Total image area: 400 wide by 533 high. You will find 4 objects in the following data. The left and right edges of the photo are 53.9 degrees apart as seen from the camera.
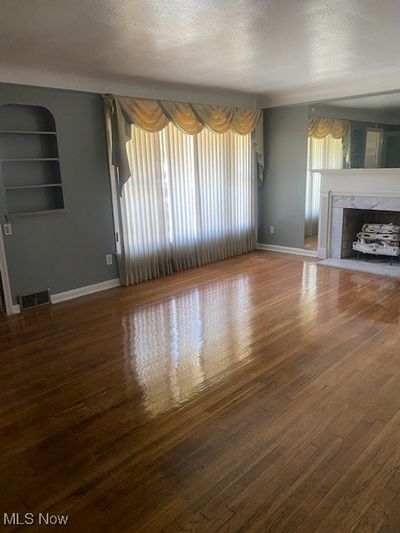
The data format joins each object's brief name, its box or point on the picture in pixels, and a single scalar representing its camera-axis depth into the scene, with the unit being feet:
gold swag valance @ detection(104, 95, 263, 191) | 14.61
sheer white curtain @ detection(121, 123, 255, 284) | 15.96
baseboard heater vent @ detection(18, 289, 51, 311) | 13.70
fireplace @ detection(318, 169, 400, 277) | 16.89
